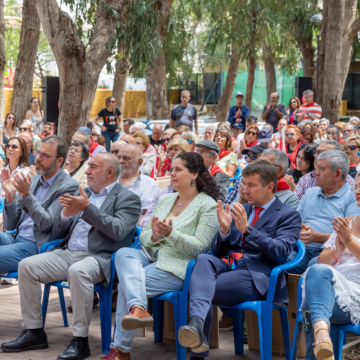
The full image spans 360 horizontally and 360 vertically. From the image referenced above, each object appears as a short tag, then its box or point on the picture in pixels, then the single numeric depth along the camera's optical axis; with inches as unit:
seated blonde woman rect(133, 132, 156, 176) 315.6
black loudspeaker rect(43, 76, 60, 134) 475.5
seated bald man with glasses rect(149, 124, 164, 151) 409.7
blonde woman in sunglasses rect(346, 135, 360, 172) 275.6
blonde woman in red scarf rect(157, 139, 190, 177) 278.8
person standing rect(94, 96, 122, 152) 541.0
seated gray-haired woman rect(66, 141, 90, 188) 250.1
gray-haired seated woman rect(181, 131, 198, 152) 335.6
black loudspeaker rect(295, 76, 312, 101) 655.1
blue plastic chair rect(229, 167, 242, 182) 274.5
